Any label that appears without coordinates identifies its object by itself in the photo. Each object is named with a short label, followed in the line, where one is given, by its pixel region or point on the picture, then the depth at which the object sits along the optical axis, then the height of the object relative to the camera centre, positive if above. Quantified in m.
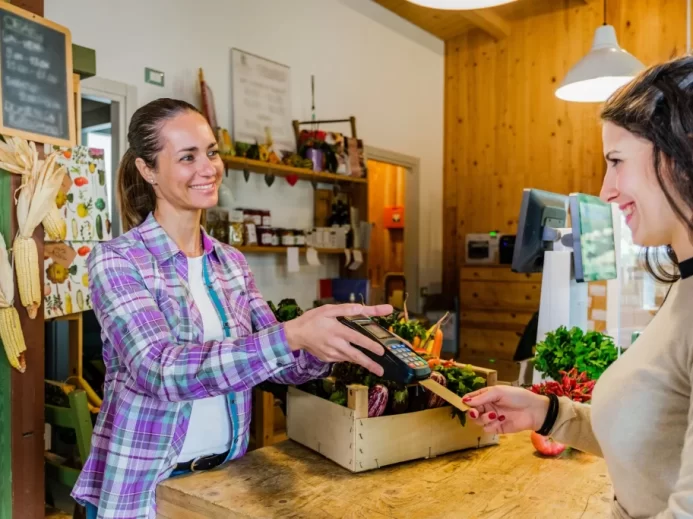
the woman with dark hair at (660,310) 0.71 -0.07
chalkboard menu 1.89 +0.61
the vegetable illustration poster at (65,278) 2.37 -0.09
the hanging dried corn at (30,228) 1.86 +0.09
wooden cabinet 4.86 -0.47
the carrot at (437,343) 1.47 -0.22
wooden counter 0.97 -0.42
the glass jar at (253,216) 3.71 +0.25
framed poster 3.75 +1.03
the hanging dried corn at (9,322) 1.82 -0.20
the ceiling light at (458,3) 1.46 +0.63
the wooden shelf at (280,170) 3.53 +0.56
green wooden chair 2.04 -0.59
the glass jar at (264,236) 3.78 +0.13
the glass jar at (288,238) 3.92 +0.12
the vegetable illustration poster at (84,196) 2.46 +0.26
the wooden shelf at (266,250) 3.62 +0.04
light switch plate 3.28 +1.01
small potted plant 4.04 +0.74
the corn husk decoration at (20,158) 1.84 +0.32
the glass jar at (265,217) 3.82 +0.26
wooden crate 1.12 -0.36
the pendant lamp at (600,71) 2.94 +0.94
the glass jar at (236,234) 3.54 +0.14
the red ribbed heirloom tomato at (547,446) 1.22 -0.40
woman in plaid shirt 0.97 -0.14
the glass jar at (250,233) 3.67 +0.15
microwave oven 4.97 +0.06
